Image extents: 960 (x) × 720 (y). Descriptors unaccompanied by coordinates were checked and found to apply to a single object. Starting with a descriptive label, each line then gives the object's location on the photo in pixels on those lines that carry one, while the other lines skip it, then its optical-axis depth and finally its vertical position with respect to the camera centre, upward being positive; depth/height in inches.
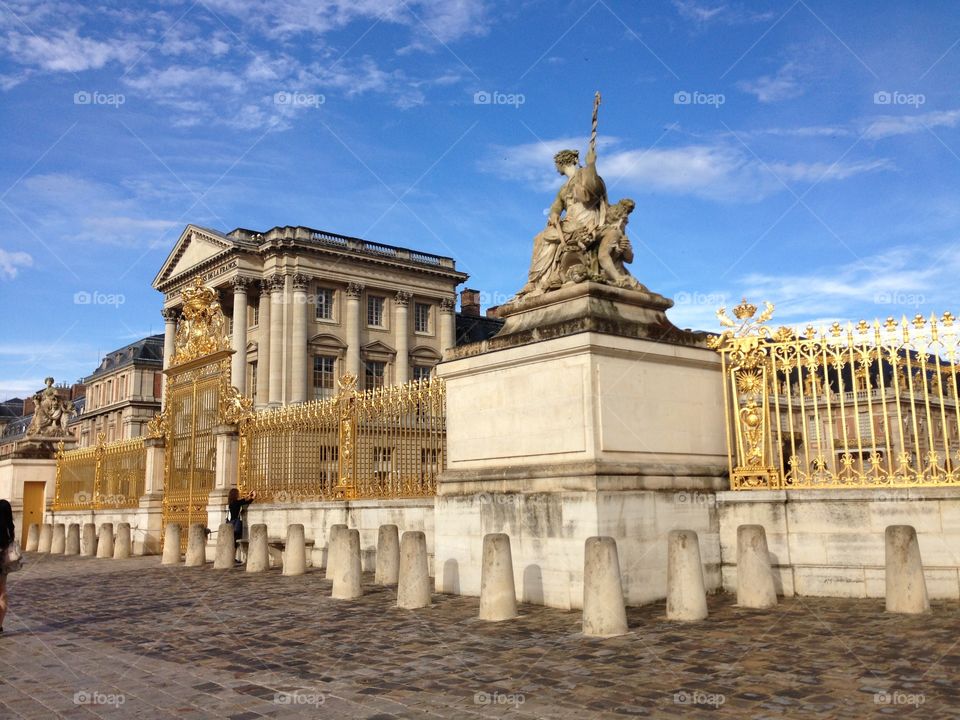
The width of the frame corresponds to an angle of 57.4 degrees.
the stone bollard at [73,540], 932.0 -35.7
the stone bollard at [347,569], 439.5 -33.8
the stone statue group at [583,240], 434.9 +128.4
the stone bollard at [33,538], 1037.2 -36.4
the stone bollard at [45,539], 1008.2 -36.7
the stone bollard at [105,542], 856.3 -35.2
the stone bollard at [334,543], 450.4 -21.4
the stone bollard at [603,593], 311.3 -34.0
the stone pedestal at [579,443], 380.5 +25.0
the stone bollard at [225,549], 643.5 -33.1
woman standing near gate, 694.5 -3.1
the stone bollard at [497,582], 352.8 -33.2
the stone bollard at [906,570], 321.7 -28.9
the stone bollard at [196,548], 689.0 -34.5
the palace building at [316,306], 2349.9 +552.8
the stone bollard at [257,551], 605.0 -32.8
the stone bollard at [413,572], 393.1 -32.1
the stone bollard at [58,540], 980.6 -37.3
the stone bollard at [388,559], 474.3 -31.9
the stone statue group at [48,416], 1180.5 +122.2
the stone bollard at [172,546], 714.8 -33.6
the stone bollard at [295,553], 577.0 -33.2
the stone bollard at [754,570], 352.5 -30.6
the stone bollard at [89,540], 893.8 -34.5
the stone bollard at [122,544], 824.3 -36.1
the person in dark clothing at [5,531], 381.1 -10.2
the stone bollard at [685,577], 333.4 -31.2
